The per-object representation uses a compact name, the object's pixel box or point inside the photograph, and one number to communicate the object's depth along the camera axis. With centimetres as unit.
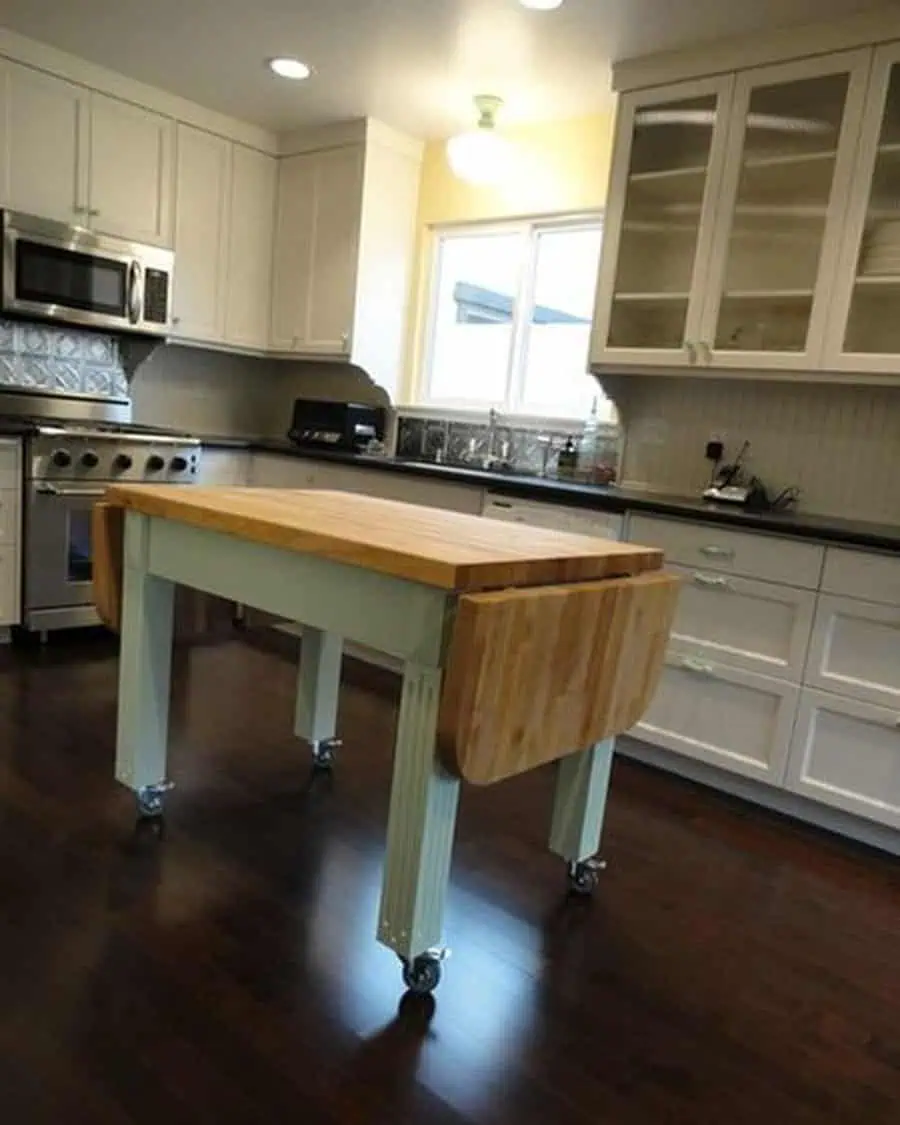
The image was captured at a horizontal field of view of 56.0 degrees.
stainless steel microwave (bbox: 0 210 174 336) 350
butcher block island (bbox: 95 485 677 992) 147
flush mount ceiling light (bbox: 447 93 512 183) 327
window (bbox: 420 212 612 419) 385
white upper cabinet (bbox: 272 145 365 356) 415
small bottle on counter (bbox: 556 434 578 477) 375
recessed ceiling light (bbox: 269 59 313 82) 341
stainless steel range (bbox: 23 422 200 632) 341
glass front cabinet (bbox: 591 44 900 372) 266
